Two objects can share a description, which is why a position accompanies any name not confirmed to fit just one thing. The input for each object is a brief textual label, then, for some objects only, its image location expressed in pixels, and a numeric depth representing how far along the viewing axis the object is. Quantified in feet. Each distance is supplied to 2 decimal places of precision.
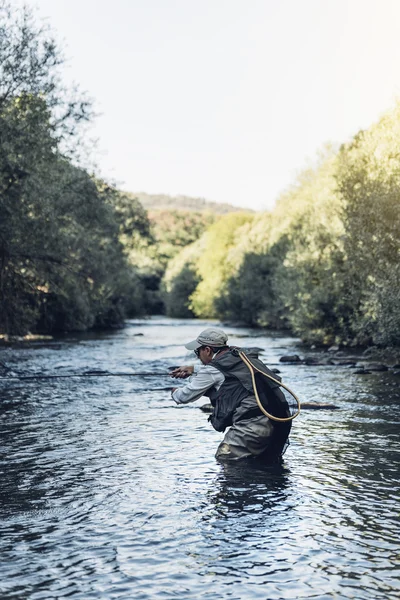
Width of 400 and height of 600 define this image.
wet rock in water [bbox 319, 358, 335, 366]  97.58
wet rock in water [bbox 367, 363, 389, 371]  87.56
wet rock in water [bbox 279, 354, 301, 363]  100.22
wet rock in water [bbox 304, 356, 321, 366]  97.86
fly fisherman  34.86
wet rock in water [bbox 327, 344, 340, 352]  120.67
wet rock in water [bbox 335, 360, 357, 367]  95.04
